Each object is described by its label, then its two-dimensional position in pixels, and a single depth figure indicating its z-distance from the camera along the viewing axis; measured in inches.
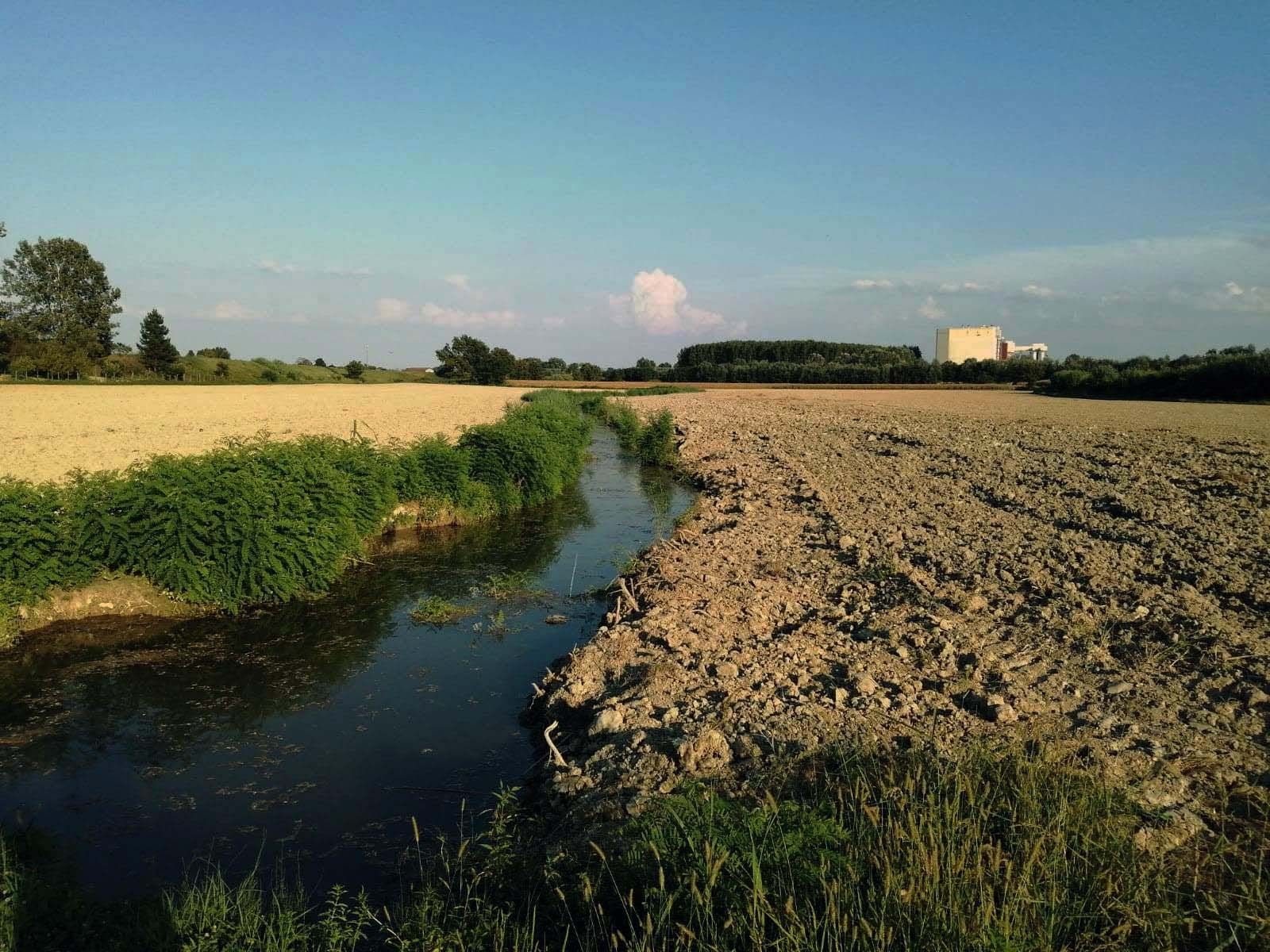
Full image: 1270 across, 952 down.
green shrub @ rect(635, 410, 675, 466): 1141.7
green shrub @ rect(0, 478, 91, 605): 375.2
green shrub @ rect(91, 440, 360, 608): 402.3
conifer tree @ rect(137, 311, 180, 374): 3206.2
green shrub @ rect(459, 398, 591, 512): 722.8
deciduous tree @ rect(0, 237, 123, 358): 3078.2
